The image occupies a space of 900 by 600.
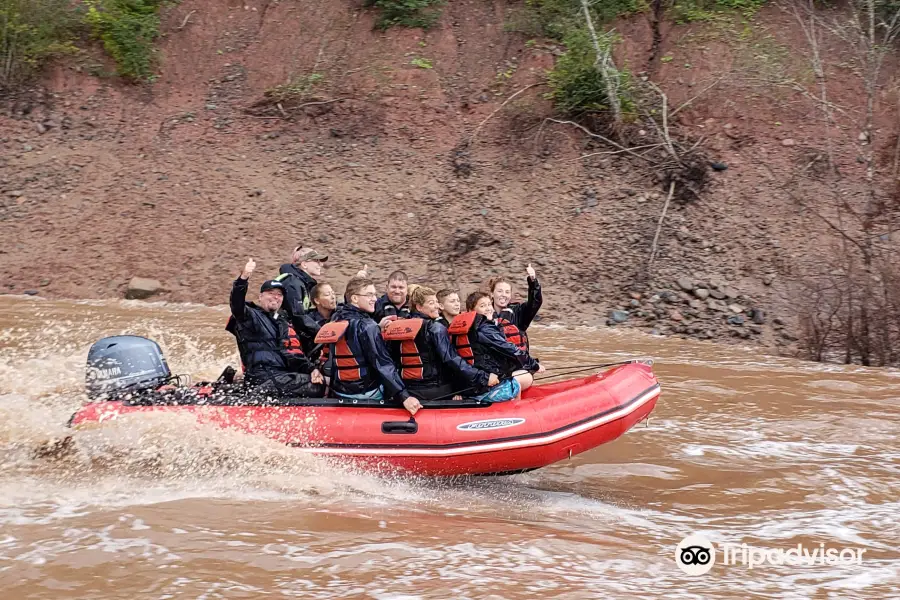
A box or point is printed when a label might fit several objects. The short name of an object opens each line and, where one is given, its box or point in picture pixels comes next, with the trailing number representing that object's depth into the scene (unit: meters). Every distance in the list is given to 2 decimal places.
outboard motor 6.38
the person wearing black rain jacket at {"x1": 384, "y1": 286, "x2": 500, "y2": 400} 6.07
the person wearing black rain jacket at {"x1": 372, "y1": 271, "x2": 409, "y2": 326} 7.00
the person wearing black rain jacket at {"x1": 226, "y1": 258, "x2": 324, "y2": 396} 6.39
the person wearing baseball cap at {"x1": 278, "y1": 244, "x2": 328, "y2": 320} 7.40
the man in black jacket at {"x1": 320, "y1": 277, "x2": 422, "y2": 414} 6.03
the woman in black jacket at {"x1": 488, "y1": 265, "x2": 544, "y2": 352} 7.03
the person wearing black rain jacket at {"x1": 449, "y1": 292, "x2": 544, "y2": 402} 6.18
